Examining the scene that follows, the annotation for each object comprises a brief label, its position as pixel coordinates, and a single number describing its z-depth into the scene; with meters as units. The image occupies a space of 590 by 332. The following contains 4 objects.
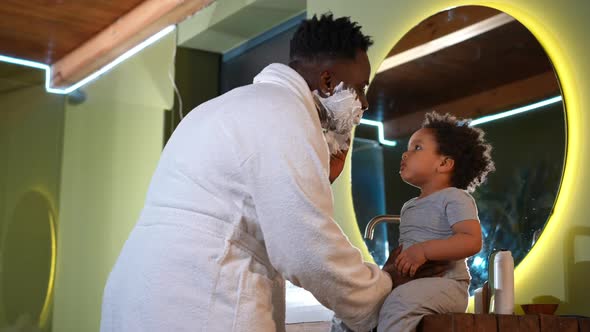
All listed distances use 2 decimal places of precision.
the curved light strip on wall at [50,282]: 3.45
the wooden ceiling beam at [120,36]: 3.01
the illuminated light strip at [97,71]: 3.43
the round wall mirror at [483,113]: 1.81
